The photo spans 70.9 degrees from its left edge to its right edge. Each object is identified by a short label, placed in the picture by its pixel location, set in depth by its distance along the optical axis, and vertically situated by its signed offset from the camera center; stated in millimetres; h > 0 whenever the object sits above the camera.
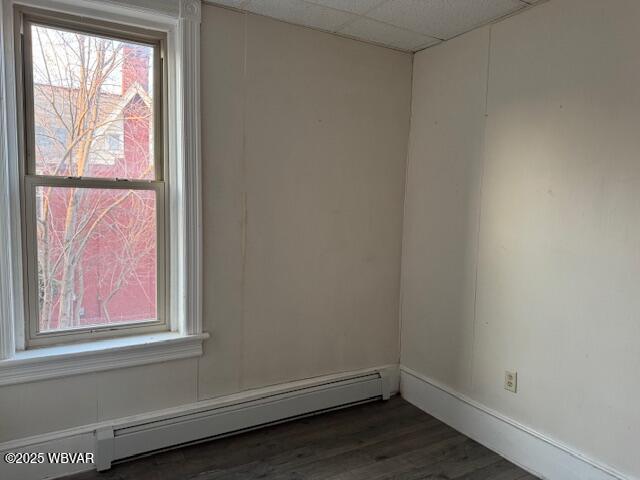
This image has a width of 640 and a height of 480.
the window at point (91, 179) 2201 +102
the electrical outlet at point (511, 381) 2480 -959
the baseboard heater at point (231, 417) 2309 -1250
